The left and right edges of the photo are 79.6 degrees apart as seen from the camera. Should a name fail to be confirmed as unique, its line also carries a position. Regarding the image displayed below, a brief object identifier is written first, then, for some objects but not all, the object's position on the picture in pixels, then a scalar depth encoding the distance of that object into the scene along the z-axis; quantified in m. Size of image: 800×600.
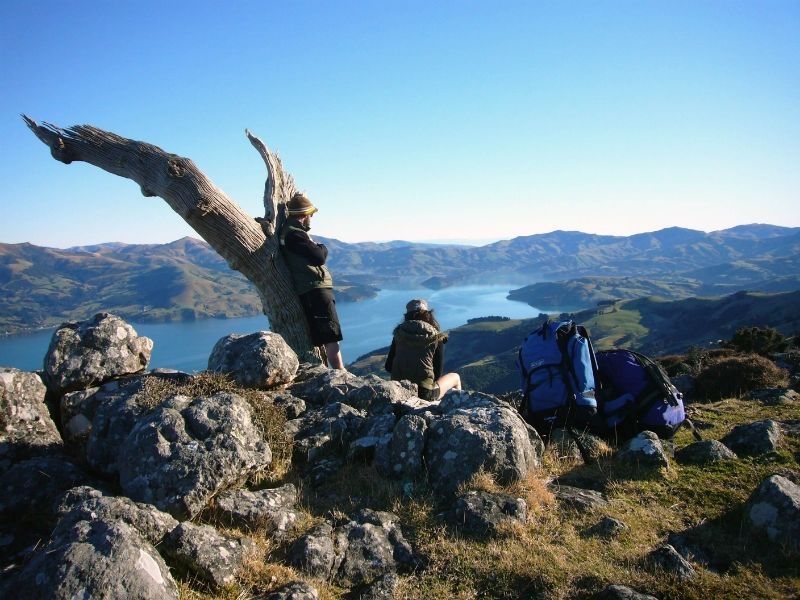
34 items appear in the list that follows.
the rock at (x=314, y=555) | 4.26
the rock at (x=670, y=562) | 4.18
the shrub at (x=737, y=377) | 12.16
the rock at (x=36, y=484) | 4.71
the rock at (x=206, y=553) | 3.86
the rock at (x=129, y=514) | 3.90
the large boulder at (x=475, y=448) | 5.53
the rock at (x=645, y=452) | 6.26
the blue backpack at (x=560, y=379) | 7.04
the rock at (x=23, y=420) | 5.43
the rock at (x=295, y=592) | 3.78
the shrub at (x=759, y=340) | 18.19
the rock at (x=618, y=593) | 3.81
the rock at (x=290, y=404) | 6.79
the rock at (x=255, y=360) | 6.89
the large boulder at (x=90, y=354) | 6.40
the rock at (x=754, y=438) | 6.77
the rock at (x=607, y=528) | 4.85
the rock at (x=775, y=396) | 10.16
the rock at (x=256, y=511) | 4.67
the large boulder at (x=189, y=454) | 4.65
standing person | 9.81
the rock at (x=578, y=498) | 5.36
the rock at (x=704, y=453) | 6.50
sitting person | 8.58
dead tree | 9.72
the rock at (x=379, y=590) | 4.07
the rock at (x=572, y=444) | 6.65
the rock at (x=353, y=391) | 7.19
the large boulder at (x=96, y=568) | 3.13
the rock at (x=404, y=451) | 5.71
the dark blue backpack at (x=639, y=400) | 7.26
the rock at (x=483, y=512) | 4.84
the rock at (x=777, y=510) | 4.57
